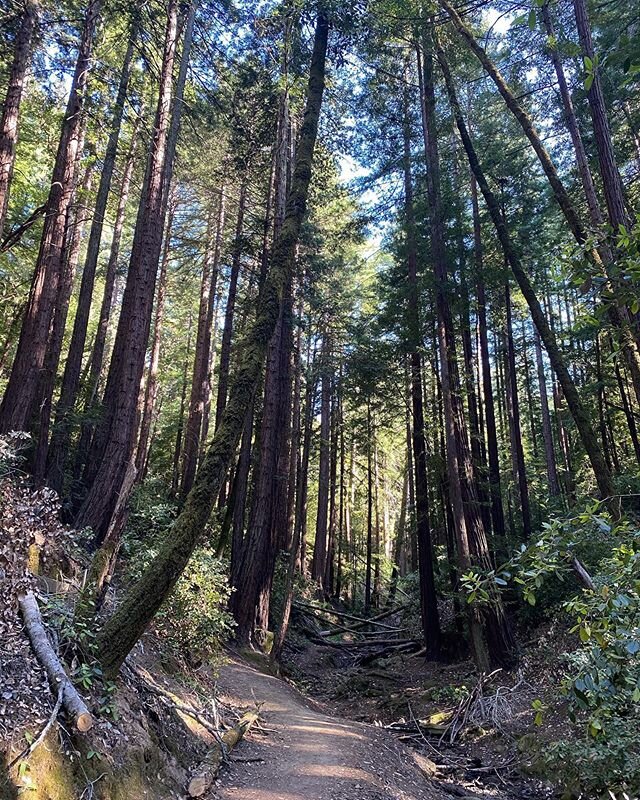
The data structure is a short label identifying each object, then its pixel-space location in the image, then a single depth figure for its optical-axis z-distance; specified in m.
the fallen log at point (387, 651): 16.11
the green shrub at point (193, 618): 7.74
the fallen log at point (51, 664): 3.83
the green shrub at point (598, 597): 2.48
